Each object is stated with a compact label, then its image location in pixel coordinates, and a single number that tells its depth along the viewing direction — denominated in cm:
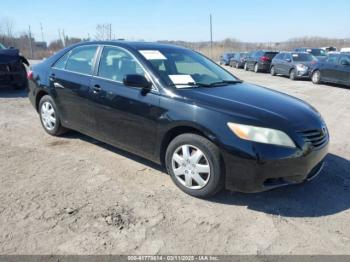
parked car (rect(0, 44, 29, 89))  974
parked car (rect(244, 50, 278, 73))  2321
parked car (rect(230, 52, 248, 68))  2852
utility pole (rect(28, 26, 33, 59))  3847
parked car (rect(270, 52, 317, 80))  1784
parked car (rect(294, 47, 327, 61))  2590
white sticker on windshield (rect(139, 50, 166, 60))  442
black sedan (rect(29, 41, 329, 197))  349
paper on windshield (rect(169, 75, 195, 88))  416
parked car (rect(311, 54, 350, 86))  1459
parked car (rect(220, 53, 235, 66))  3544
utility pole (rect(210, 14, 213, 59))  4681
